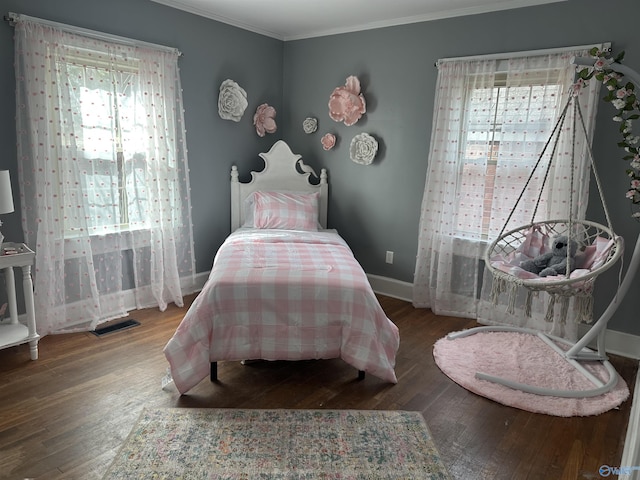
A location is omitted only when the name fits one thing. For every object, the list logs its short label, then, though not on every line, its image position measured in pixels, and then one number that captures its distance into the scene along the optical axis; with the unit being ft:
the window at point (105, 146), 10.29
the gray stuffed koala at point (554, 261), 9.11
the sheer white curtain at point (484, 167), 10.60
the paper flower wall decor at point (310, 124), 14.97
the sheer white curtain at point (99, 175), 9.70
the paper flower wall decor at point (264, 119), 14.73
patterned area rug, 6.29
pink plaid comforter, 8.12
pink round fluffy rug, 8.22
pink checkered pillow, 13.11
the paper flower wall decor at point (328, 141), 14.55
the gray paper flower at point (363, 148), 13.71
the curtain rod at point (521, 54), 10.03
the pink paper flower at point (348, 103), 13.69
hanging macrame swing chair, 8.45
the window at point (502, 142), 10.80
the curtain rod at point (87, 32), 9.11
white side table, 8.83
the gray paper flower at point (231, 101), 13.46
